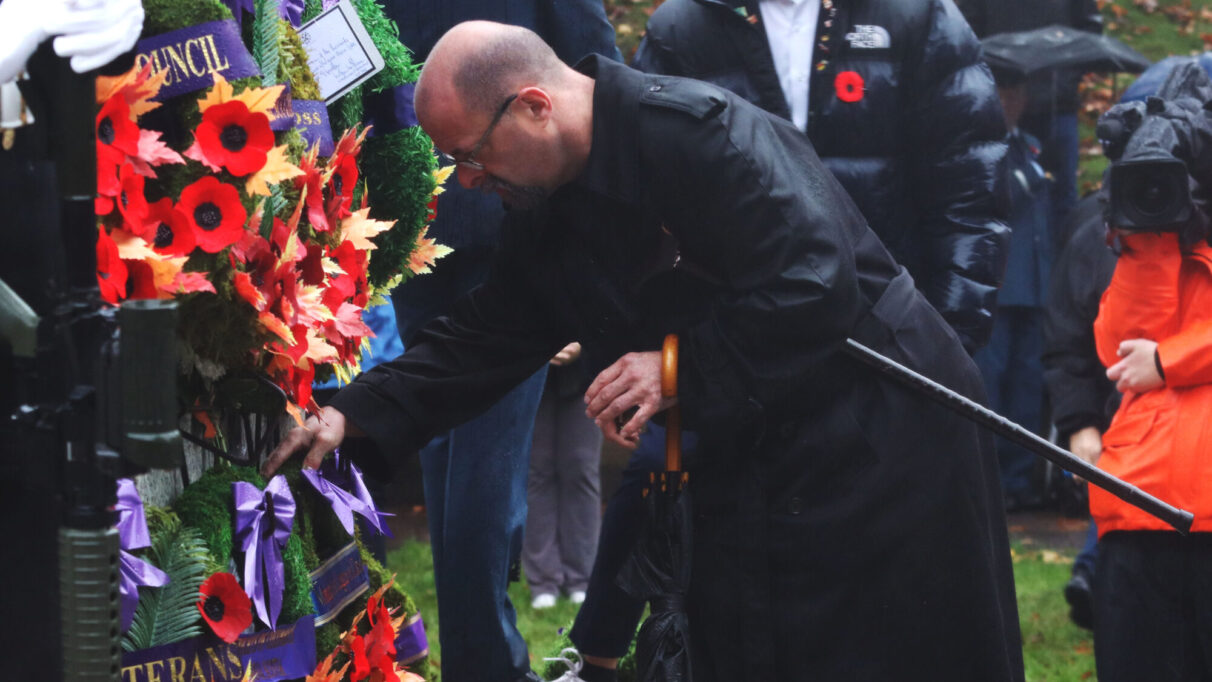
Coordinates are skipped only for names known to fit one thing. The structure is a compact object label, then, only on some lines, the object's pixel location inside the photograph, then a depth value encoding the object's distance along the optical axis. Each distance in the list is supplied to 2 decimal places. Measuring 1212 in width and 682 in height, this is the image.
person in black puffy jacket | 8.08
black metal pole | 6.00
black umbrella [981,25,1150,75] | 16.55
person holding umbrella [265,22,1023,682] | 5.62
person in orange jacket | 7.61
